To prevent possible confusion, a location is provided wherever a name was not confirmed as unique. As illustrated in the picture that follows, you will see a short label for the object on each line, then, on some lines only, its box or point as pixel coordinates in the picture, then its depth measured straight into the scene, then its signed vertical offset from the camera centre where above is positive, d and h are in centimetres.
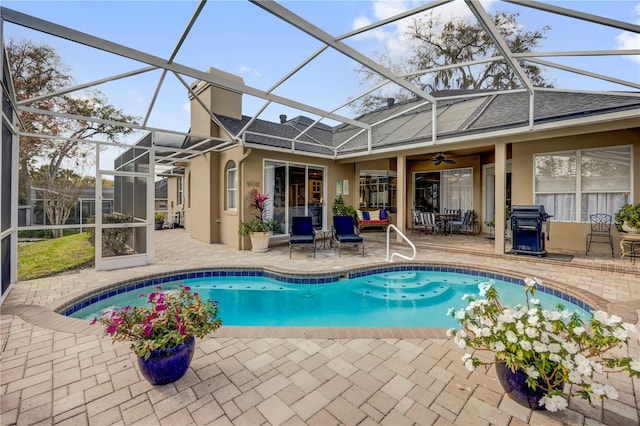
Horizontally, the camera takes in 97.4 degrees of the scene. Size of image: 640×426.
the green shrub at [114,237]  624 -58
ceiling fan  984 +188
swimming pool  461 -160
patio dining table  1094 -21
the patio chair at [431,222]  1060 -35
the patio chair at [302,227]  829 -44
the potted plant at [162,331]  212 -93
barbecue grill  686 -40
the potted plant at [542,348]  166 -87
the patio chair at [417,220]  1091 -30
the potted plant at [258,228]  826 -46
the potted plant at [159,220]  1511 -43
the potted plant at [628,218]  595 -10
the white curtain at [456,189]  1166 +101
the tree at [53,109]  788 +427
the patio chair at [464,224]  1046 -42
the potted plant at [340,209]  1061 +13
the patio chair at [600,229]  699 -40
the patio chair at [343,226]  846 -41
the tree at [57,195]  610 +38
